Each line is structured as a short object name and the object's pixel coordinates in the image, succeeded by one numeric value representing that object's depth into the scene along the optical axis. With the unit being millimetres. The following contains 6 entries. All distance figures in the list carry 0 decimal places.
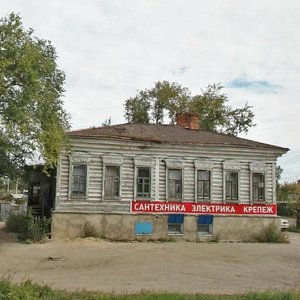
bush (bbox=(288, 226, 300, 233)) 36300
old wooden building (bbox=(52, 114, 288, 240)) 22781
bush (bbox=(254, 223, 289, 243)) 24453
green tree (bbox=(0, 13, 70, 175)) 16516
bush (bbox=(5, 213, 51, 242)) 21312
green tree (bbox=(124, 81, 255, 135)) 43219
